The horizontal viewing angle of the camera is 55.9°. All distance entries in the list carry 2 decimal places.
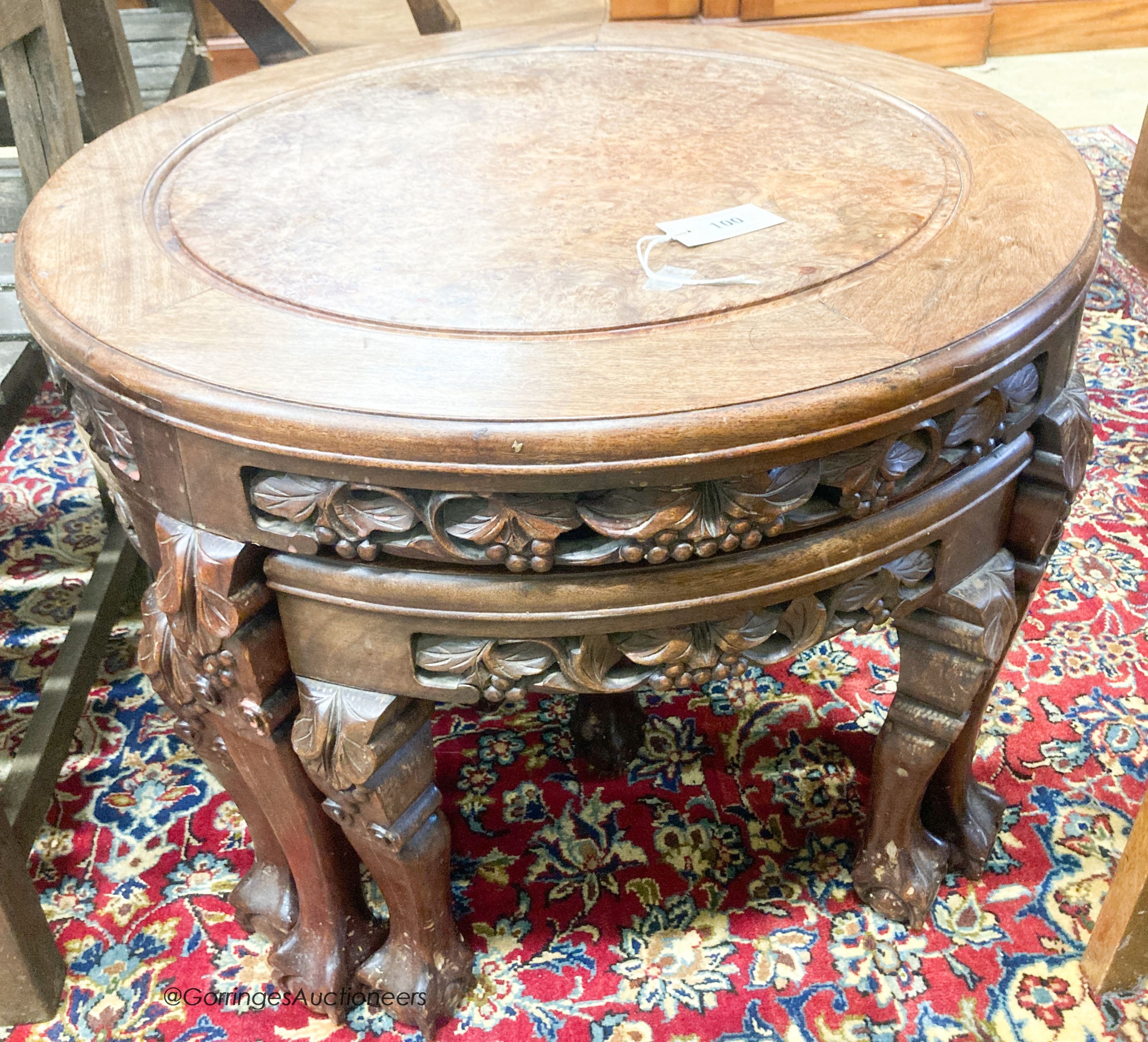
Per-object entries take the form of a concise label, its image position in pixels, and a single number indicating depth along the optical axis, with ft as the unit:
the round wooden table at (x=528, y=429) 2.64
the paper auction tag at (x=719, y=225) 3.37
